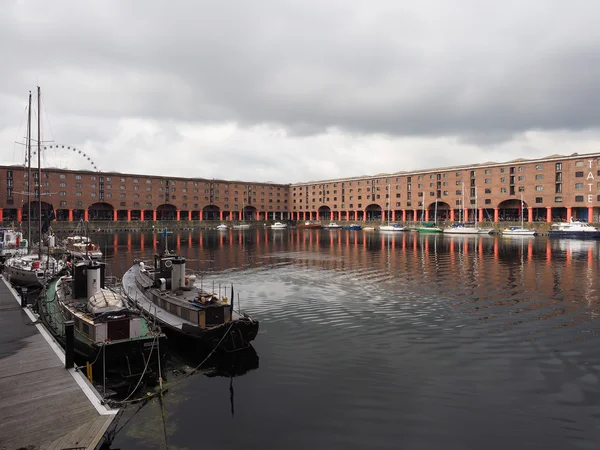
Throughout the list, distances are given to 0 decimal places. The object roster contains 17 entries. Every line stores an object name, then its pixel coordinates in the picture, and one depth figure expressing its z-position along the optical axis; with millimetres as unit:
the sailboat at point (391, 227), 138575
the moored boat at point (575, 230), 98125
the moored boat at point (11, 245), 51762
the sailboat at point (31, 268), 36562
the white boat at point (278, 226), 167125
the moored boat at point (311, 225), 164875
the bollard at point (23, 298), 24989
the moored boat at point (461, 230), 118056
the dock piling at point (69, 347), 14758
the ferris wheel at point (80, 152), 136325
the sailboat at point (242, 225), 159188
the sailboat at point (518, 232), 107625
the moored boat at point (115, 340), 16438
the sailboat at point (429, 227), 127562
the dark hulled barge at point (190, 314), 18719
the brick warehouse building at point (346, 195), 114312
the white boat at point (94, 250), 55638
